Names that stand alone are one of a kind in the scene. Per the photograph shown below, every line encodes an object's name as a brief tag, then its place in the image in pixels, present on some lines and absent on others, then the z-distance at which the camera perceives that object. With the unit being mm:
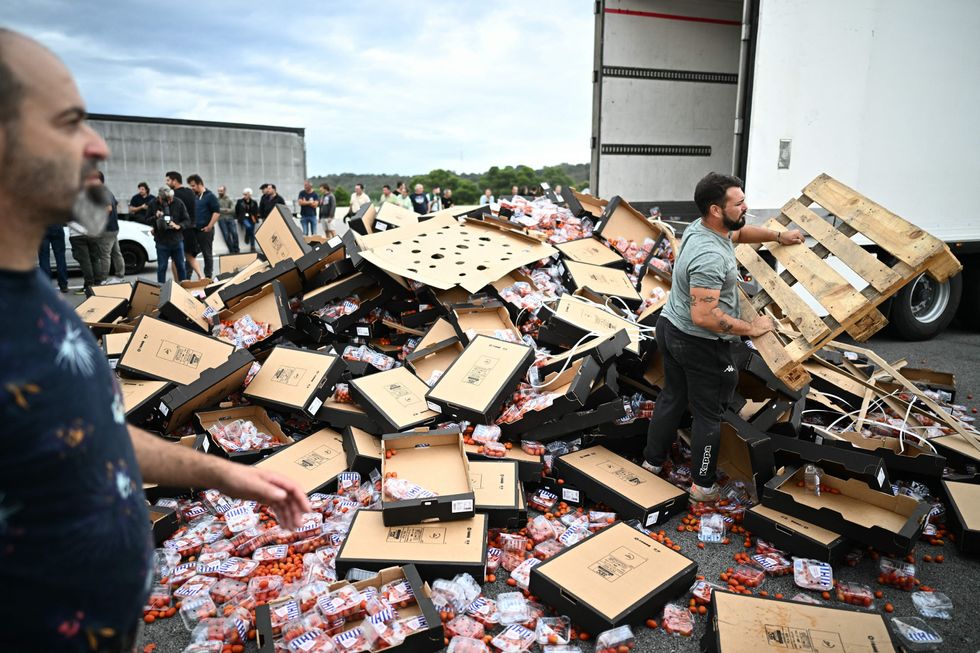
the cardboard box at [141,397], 3877
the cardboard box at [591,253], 5895
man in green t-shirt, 3238
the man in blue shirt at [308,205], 13469
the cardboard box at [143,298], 5746
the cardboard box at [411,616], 2432
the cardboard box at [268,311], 4824
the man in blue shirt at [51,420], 1020
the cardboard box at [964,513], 3186
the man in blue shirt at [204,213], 9898
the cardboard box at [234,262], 6930
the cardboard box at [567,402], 3812
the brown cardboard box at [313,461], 3617
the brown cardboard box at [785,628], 2387
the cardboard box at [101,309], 5367
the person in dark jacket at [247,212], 14234
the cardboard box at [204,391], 3879
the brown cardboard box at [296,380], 4059
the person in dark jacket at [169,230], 9109
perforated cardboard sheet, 4898
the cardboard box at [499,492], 3281
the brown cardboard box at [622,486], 3426
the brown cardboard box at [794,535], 3057
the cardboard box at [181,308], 4699
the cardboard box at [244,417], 3803
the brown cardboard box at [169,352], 4180
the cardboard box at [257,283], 5070
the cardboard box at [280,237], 5504
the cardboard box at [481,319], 4668
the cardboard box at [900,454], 3580
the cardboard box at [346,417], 3949
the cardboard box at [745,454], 3482
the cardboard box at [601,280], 5410
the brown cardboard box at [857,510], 3010
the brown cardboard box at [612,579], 2627
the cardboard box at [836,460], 3243
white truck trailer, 5414
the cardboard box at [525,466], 3658
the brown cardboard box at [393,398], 3854
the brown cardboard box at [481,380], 3854
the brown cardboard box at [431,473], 3045
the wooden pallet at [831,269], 3244
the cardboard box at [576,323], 4504
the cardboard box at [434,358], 4492
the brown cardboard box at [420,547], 2859
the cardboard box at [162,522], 3170
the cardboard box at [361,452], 3672
